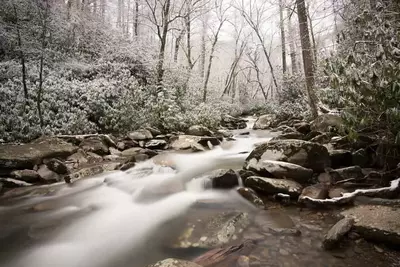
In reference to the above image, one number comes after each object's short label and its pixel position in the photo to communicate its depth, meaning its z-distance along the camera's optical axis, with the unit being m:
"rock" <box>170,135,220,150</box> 8.35
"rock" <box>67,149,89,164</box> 6.48
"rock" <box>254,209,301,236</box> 3.41
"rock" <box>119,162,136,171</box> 6.16
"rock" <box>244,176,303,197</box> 4.27
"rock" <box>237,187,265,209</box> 4.23
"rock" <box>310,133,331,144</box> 6.43
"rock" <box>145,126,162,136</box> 9.08
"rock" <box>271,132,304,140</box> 7.46
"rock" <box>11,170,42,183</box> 5.30
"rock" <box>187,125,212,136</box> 9.88
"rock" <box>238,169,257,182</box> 5.03
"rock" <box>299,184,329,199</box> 4.10
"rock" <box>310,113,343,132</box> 6.79
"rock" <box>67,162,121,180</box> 5.68
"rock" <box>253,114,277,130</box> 13.78
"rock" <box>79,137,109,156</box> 7.14
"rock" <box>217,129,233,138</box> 10.75
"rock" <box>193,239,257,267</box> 2.79
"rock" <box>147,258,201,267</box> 2.42
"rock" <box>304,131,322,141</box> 7.08
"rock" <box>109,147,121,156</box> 7.48
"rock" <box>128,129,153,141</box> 8.48
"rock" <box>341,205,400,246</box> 2.85
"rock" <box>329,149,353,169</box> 5.21
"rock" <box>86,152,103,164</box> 6.79
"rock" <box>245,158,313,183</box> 4.66
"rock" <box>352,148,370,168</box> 5.06
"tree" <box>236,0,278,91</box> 19.81
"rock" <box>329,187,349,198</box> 4.12
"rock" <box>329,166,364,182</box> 4.62
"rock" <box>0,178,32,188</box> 5.09
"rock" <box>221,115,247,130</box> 14.50
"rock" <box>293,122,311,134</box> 8.40
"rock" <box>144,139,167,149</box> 8.20
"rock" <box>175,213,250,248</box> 3.28
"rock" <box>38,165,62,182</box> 5.51
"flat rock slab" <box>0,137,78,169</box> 5.42
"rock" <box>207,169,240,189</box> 4.98
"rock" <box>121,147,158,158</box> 7.44
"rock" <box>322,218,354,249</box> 2.99
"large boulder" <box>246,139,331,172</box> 5.02
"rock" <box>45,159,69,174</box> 5.76
